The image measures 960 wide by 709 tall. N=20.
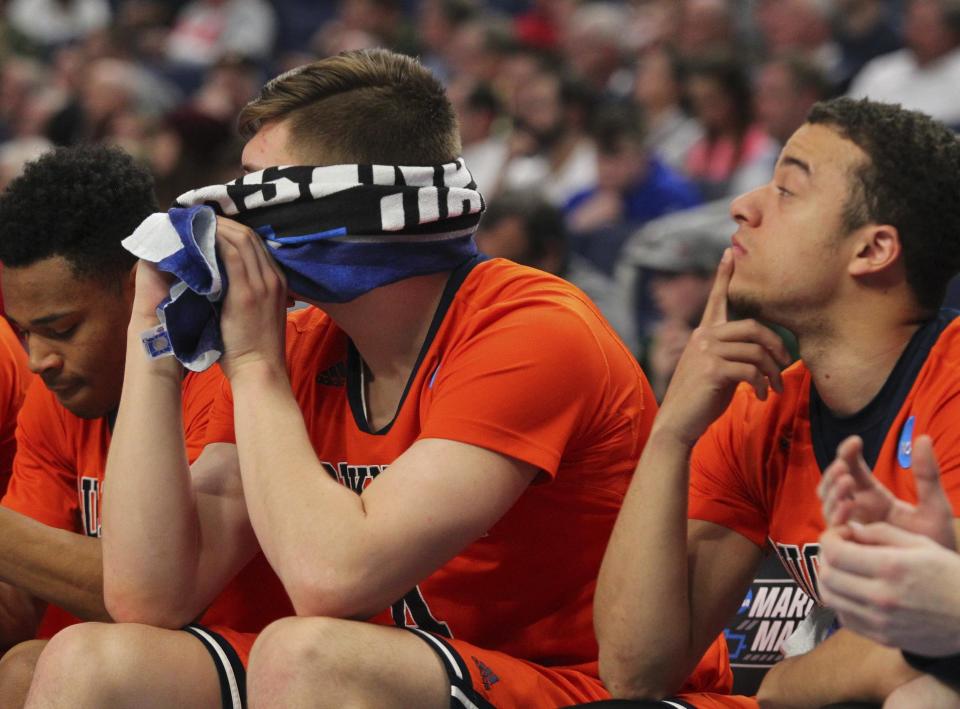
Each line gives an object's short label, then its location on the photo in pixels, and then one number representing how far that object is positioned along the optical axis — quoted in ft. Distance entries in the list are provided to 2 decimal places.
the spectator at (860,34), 50.96
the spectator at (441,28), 68.18
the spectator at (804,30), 51.83
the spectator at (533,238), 35.40
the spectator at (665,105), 51.18
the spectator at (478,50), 62.64
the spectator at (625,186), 45.57
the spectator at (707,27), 55.47
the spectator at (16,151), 56.78
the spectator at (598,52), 61.62
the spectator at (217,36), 74.74
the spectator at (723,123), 45.11
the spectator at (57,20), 82.02
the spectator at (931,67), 44.01
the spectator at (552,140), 53.78
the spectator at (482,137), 57.00
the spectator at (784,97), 43.73
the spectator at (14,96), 73.41
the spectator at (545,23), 65.31
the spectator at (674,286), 29.01
